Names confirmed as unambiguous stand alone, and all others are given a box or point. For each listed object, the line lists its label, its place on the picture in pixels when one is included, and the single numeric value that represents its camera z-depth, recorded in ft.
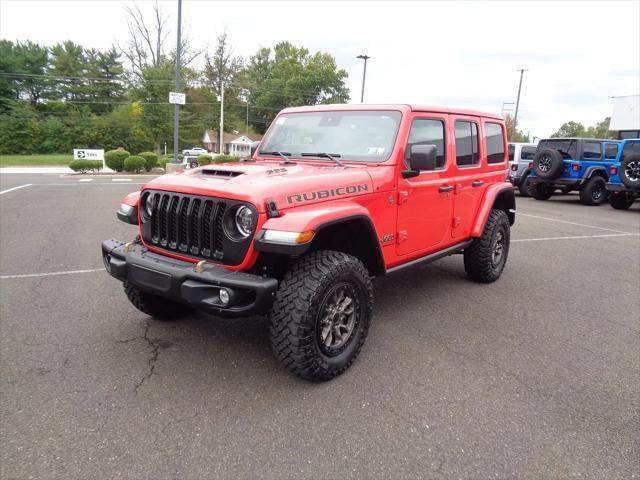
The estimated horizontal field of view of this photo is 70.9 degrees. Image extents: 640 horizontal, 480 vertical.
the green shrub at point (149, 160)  75.51
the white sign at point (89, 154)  85.05
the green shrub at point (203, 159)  83.35
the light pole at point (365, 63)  98.63
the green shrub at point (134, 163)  71.31
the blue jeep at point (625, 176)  40.47
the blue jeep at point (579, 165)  45.09
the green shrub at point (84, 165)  70.08
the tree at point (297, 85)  221.66
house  233.55
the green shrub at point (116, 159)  71.79
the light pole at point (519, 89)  157.76
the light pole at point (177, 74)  57.72
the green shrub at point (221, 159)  76.22
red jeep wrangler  8.99
